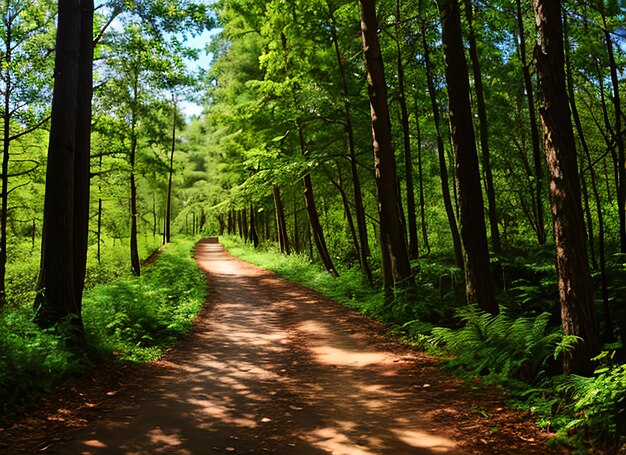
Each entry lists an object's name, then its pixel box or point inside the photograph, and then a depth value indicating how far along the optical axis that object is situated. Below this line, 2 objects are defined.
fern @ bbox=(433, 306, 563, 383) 5.63
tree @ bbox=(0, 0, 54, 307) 13.16
